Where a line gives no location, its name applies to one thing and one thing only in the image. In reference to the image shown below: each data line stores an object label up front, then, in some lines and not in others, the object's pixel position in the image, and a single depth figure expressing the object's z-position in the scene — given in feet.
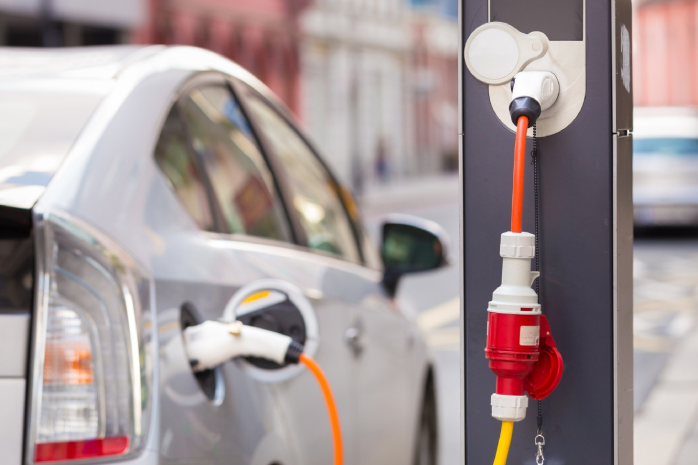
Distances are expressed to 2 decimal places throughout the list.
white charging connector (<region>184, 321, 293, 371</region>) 11.19
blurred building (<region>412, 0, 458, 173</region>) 201.44
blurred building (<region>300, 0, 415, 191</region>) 154.42
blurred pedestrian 164.87
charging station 10.49
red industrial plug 10.22
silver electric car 10.66
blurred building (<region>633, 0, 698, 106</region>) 226.12
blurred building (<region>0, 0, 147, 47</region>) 82.58
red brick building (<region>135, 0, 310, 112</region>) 108.85
